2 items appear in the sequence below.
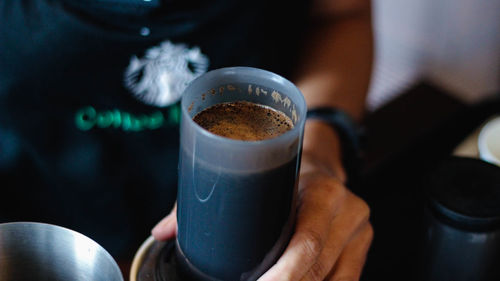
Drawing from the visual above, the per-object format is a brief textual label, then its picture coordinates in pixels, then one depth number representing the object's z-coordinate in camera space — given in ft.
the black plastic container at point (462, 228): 1.90
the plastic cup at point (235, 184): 1.43
